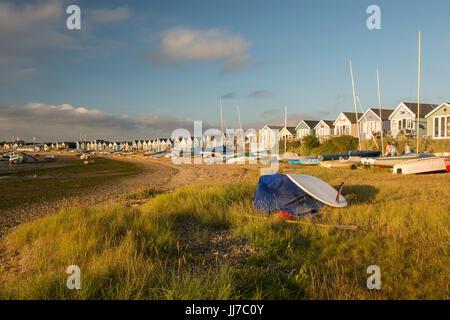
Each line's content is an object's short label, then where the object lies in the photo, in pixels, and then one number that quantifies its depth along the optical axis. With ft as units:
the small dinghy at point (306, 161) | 85.37
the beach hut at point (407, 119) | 121.19
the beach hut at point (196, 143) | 357.37
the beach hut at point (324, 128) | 189.28
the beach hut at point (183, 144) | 385.01
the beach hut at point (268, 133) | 230.68
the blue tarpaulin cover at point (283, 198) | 26.11
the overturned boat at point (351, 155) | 79.20
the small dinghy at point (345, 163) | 71.15
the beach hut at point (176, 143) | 404.04
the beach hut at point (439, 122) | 102.71
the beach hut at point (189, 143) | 374.22
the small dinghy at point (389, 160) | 60.23
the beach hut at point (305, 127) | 205.47
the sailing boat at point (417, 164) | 51.98
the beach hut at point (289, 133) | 231.38
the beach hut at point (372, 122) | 141.49
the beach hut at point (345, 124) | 160.91
